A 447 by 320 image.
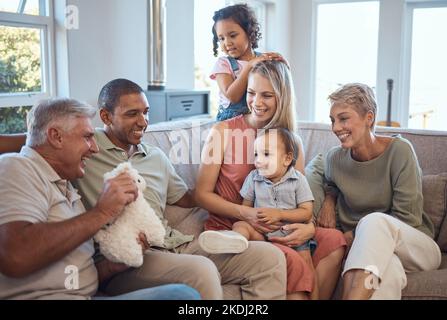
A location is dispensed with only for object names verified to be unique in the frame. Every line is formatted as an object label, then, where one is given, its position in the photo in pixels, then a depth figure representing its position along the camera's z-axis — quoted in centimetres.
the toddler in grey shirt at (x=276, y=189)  185
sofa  170
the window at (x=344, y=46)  600
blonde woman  189
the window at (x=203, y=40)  472
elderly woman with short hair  175
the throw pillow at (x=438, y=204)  206
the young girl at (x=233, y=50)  237
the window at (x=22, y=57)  284
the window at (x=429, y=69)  568
